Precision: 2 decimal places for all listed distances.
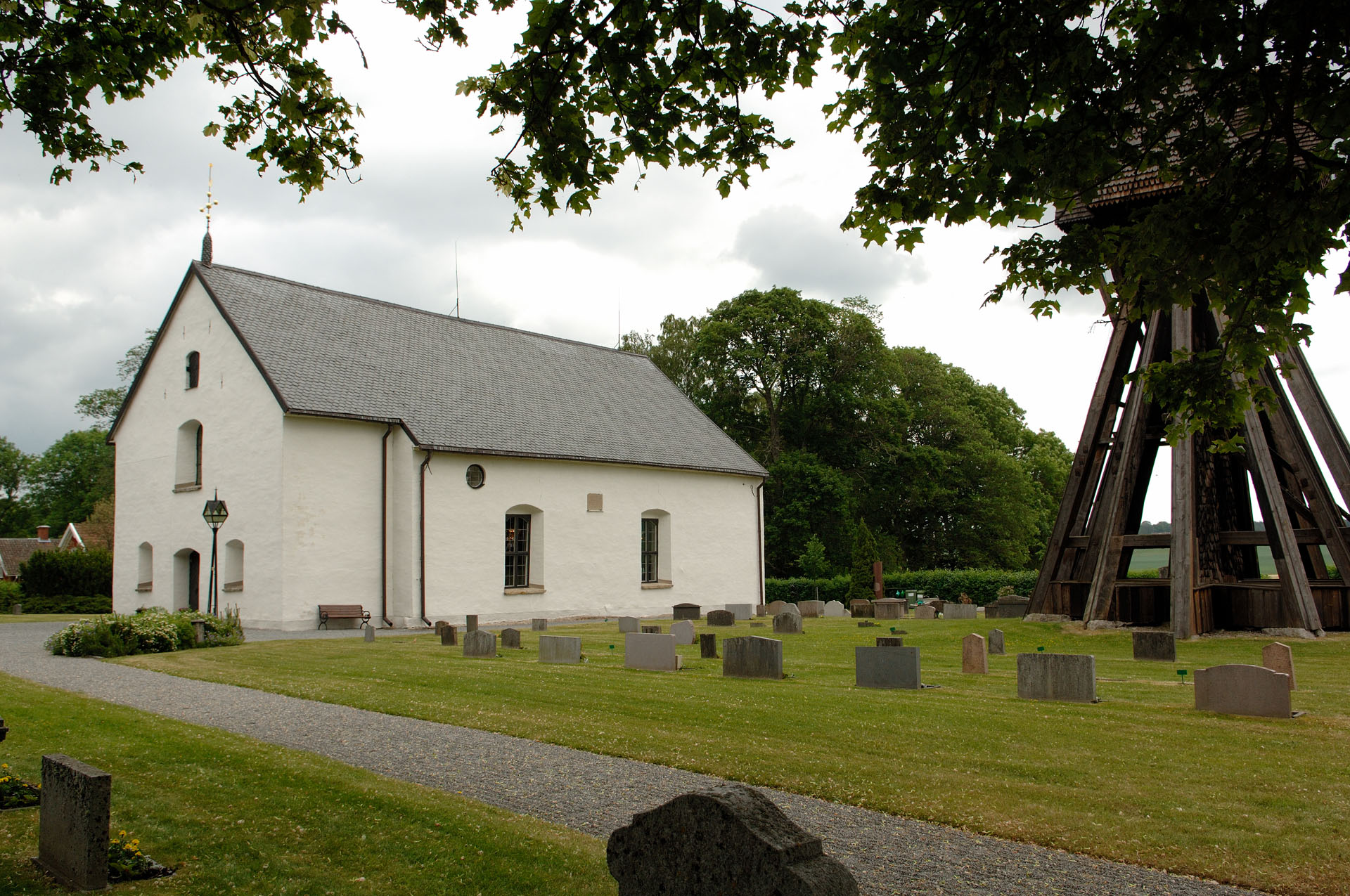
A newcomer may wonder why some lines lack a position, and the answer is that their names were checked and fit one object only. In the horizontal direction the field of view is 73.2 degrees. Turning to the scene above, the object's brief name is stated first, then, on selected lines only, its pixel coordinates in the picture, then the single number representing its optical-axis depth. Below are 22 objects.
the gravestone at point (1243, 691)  8.87
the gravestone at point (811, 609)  25.34
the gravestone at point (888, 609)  24.16
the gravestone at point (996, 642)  14.92
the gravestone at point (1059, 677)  9.98
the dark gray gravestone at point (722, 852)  3.14
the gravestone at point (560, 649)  13.82
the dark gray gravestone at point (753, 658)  12.06
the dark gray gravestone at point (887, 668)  11.17
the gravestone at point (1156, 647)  13.51
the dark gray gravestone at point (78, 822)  4.56
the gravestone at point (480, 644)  15.29
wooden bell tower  16.22
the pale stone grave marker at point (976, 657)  12.64
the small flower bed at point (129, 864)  4.74
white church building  20.98
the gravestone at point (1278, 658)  10.52
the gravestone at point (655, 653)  13.17
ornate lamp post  19.77
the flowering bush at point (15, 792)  5.94
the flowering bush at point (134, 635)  15.14
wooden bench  20.50
